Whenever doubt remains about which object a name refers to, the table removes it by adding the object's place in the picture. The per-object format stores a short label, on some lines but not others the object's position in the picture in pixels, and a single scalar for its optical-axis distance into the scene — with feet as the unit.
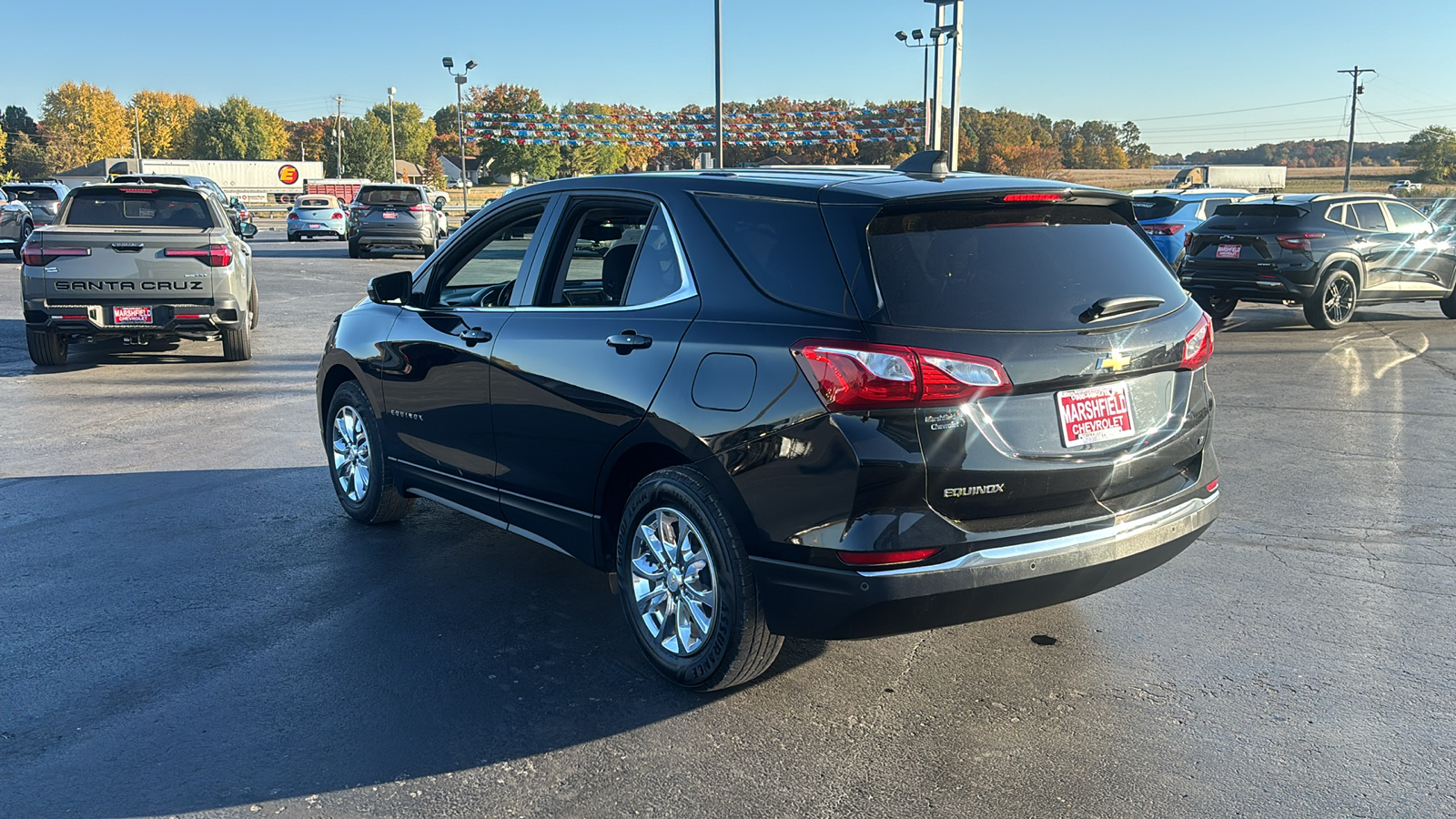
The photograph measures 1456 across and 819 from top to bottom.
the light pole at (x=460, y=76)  179.52
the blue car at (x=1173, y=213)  61.26
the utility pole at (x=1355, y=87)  281.54
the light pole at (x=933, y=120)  90.25
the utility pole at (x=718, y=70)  105.19
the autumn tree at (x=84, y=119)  489.26
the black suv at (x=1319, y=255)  47.01
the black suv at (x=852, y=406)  11.03
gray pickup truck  35.35
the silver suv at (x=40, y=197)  97.76
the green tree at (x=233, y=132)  505.66
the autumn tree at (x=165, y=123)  531.09
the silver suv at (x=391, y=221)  91.56
